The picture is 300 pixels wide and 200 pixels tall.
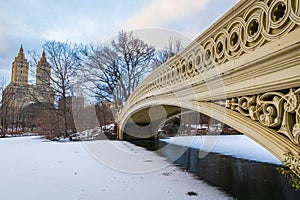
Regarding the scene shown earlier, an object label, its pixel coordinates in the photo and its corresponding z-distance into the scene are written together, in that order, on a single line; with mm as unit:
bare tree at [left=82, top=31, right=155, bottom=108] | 20219
